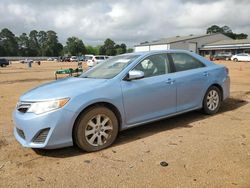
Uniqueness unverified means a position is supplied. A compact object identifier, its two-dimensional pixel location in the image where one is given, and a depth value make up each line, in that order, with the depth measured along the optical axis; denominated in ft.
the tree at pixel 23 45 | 325.20
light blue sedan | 10.02
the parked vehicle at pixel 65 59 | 199.62
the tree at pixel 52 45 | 324.06
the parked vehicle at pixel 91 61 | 87.82
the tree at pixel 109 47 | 278.54
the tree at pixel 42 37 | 347.96
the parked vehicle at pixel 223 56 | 142.11
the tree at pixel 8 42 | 310.32
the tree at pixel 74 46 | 300.45
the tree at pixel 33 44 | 329.52
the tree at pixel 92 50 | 350.10
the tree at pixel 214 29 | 326.91
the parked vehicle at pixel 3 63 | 117.87
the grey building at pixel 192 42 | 205.13
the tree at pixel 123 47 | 292.37
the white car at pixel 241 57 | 119.42
